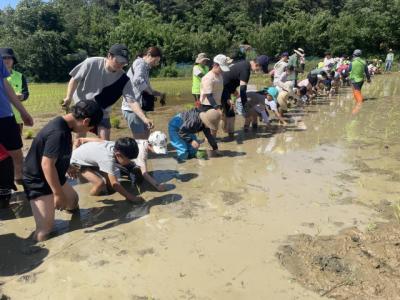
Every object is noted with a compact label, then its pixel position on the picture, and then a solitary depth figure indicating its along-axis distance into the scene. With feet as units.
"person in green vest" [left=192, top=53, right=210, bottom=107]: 29.04
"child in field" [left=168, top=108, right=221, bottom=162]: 22.99
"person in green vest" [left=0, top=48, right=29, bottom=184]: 18.07
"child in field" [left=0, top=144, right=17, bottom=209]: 16.08
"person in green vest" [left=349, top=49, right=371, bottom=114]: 43.32
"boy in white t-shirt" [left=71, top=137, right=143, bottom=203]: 16.28
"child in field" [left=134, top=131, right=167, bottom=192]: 18.37
